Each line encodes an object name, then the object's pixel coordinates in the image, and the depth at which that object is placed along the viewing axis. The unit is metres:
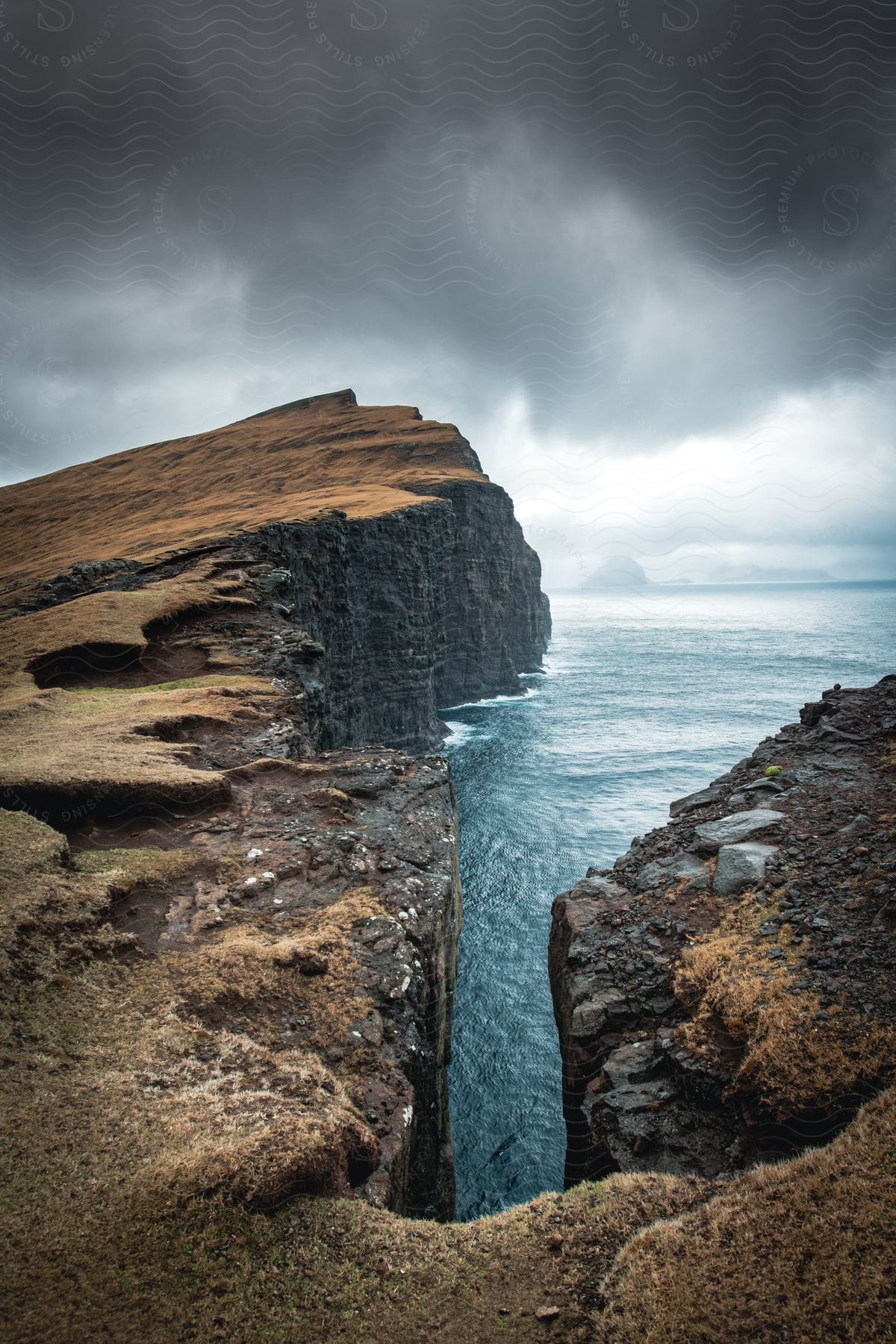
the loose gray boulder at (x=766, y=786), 12.22
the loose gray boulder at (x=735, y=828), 11.10
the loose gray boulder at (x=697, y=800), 13.33
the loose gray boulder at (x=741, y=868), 9.88
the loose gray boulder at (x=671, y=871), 10.92
